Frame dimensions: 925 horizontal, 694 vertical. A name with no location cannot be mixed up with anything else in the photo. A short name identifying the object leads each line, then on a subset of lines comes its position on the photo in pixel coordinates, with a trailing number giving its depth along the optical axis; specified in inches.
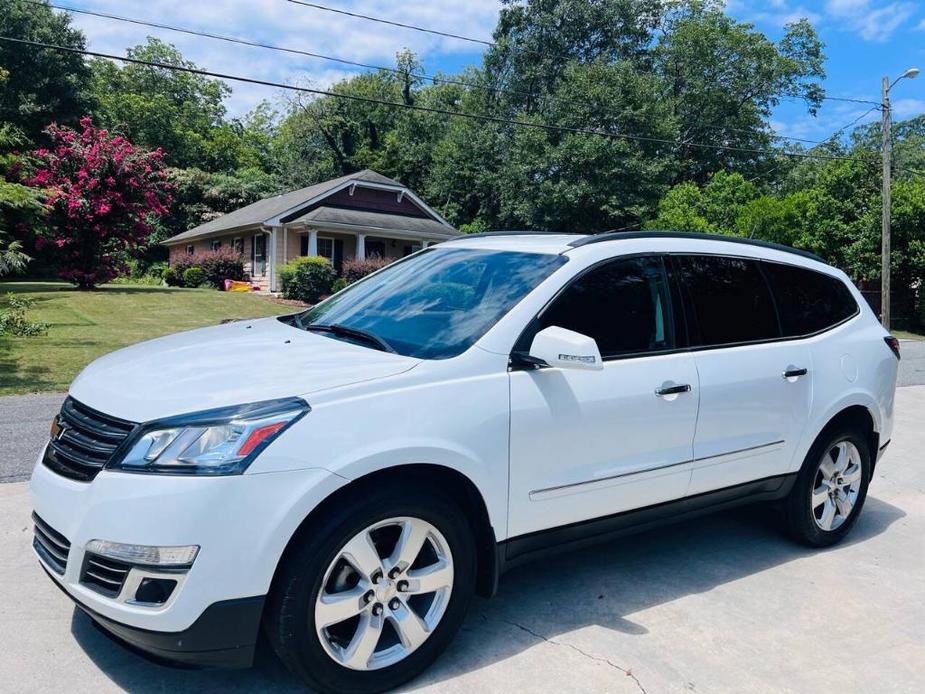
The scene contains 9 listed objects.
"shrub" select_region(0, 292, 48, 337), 424.1
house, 1181.1
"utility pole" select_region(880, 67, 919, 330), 935.0
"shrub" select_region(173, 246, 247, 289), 1241.4
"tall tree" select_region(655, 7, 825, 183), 1678.2
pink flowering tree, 820.0
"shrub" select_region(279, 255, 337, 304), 986.7
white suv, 96.3
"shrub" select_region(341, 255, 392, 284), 1056.8
